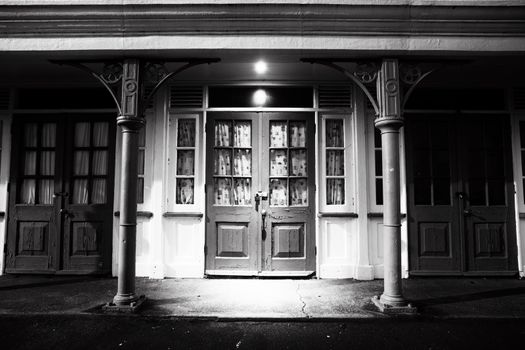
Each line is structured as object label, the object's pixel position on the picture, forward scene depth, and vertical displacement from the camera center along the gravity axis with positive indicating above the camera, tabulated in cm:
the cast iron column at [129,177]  369 +27
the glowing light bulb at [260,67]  442 +191
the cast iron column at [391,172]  365 +32
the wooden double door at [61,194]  501 +9
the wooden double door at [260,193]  489 +10
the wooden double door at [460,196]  490 +5
